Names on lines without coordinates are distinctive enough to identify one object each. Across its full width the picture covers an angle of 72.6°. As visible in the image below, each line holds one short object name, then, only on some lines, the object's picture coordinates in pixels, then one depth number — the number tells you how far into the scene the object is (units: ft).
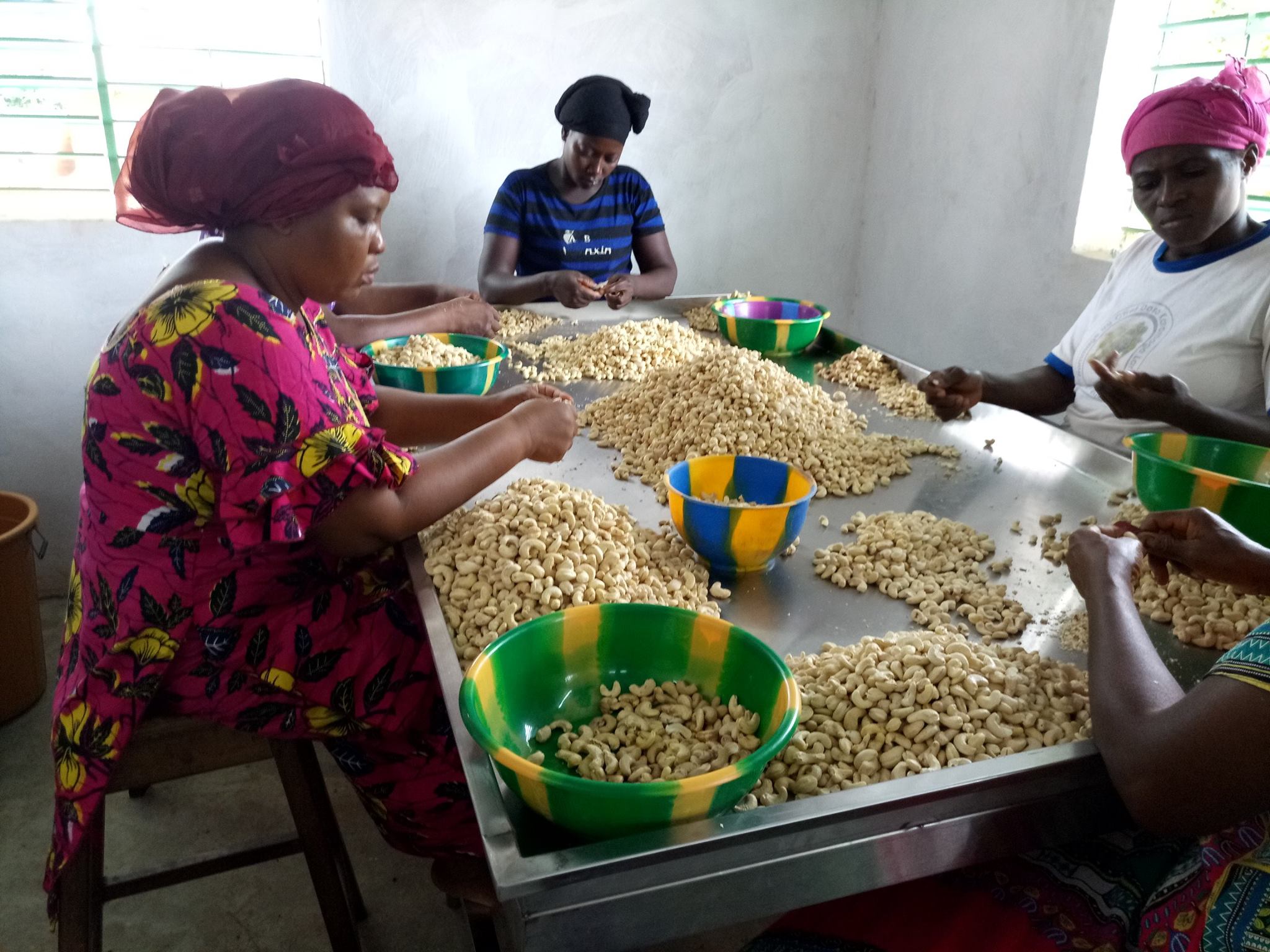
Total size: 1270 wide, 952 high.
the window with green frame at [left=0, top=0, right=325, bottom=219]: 9.66
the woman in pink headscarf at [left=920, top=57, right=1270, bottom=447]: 6.15
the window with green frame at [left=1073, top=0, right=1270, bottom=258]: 9.20
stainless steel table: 2.43
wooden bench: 4.51
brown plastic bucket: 8.48
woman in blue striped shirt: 10.18
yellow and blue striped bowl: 4.18
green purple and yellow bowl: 8.23
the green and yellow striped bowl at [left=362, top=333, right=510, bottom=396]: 6.41
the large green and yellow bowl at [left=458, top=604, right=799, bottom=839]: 2.46
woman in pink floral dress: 3.71
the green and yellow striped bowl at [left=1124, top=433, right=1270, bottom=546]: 4.19
